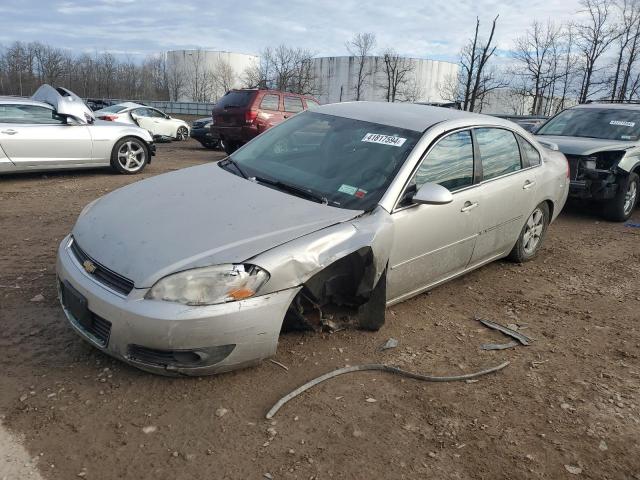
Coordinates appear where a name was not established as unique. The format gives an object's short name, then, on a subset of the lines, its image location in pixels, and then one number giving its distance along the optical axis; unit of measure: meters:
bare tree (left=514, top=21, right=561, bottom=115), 38.44
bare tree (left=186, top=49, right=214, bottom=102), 70.31
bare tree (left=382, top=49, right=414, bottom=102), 51.87
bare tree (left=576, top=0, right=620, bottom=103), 31.56
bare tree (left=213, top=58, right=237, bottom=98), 68.88
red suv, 11.92
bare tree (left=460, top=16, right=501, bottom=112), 26.00
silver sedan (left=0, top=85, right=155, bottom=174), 7.91
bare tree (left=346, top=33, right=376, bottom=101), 59.56
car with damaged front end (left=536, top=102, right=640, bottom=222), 7.18
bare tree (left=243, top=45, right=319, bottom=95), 48.31
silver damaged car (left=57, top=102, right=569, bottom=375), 2.55
